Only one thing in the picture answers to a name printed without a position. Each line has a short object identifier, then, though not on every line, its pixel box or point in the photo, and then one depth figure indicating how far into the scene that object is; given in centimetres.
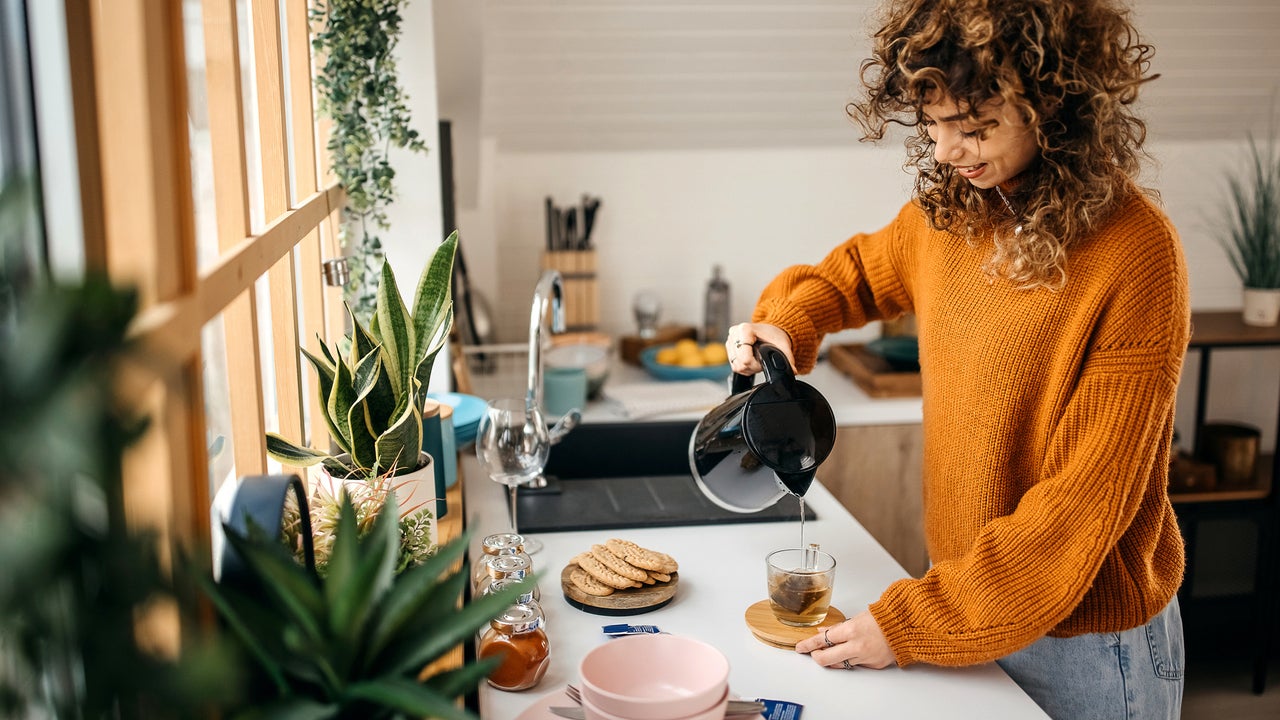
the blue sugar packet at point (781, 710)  124
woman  128
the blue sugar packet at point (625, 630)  145
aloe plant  74
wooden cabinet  289
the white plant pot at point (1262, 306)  343
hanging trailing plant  199
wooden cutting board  305
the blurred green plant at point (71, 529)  46
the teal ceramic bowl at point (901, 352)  311
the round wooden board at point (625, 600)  154
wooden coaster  143
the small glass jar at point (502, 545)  143
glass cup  143
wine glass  180
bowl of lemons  309
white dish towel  272
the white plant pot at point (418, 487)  155
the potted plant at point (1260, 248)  343
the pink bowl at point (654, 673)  108
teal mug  273
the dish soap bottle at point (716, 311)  343
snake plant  152
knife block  337
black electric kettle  136
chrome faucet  210
